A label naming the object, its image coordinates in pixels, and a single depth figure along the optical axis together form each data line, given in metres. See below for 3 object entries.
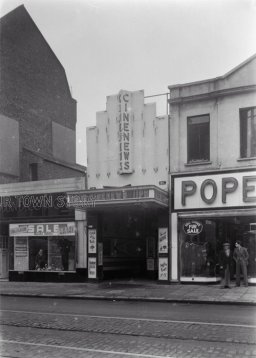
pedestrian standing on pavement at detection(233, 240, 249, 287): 18.27
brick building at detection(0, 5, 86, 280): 22.89
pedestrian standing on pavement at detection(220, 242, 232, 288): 17.91
